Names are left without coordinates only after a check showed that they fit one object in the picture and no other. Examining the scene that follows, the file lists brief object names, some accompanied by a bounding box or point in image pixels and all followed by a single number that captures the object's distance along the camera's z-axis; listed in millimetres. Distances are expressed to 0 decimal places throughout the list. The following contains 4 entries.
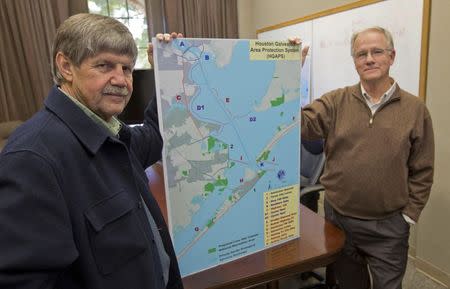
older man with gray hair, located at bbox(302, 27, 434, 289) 1393
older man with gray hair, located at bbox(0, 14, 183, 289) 623
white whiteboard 2158
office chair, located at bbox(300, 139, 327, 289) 2090
